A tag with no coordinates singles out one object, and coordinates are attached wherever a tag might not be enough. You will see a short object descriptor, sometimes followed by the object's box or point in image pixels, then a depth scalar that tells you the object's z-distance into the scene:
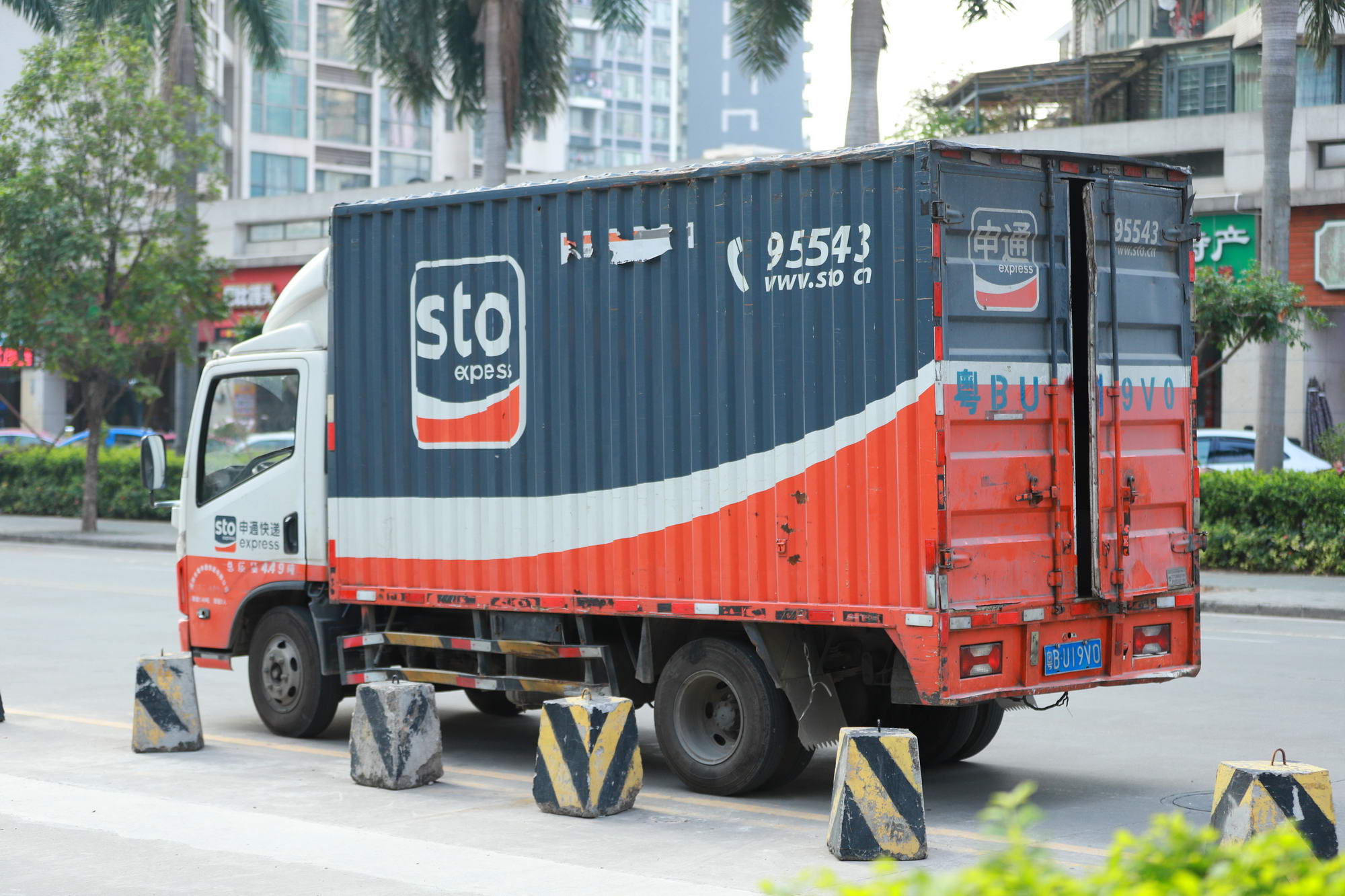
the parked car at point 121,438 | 40.59
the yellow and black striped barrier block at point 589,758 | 7.75
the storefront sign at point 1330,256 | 29.02
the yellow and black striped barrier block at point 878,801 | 6.82
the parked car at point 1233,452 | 23.62
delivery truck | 7.71
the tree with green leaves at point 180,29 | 30.89
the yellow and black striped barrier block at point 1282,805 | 6.21
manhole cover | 7.91
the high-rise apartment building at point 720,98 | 130.12
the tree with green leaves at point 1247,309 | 20.14
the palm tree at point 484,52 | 30.95
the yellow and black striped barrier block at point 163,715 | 9.69
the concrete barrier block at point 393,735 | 8.53
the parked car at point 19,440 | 37.38
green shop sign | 29.45
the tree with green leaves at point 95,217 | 28.20
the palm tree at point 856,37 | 23.08
